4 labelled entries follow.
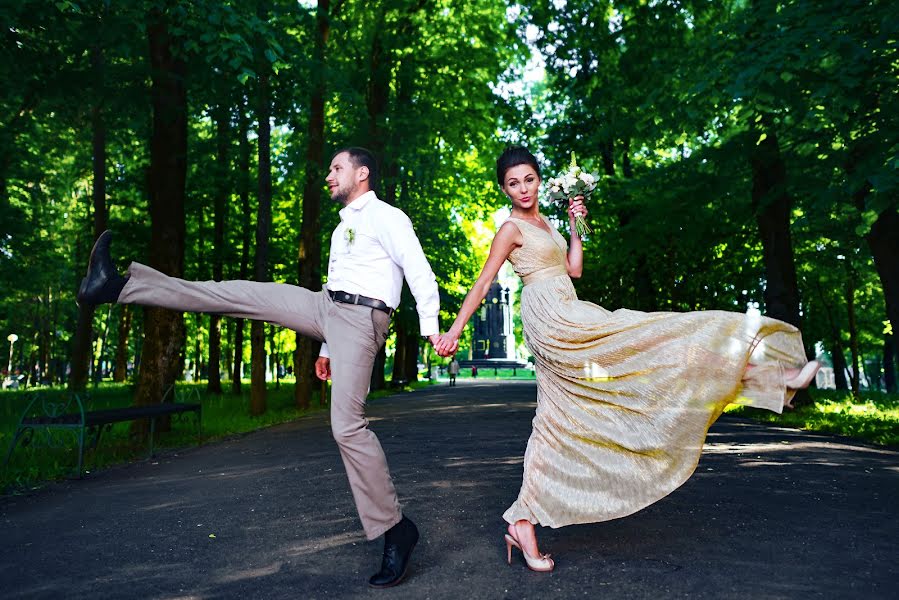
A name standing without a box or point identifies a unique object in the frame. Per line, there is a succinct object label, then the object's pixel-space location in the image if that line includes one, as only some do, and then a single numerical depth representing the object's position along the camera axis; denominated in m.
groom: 3.93
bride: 3.76
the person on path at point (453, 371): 40.52
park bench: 7.87
